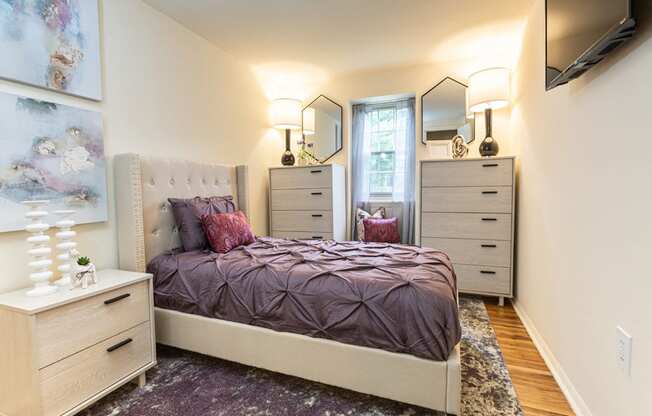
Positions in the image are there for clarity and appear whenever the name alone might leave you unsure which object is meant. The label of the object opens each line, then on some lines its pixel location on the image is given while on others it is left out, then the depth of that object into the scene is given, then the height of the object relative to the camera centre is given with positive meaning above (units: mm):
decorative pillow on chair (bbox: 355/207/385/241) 3498 -268
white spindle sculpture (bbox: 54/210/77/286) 1474 -276
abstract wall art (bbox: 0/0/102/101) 1482 +796
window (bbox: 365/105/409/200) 3531 +496
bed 1335 -629
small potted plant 1478 -375
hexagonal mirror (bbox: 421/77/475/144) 3213 +832
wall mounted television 1004 +604
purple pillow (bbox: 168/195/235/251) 2178 -187
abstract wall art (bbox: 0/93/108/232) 1469 +190
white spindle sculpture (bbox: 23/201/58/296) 1369 -258
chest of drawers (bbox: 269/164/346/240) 3293 -96
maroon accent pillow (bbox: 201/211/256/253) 2164 -273
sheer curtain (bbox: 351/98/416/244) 3467 +359
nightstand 1226 -661
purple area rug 1447 -1014
